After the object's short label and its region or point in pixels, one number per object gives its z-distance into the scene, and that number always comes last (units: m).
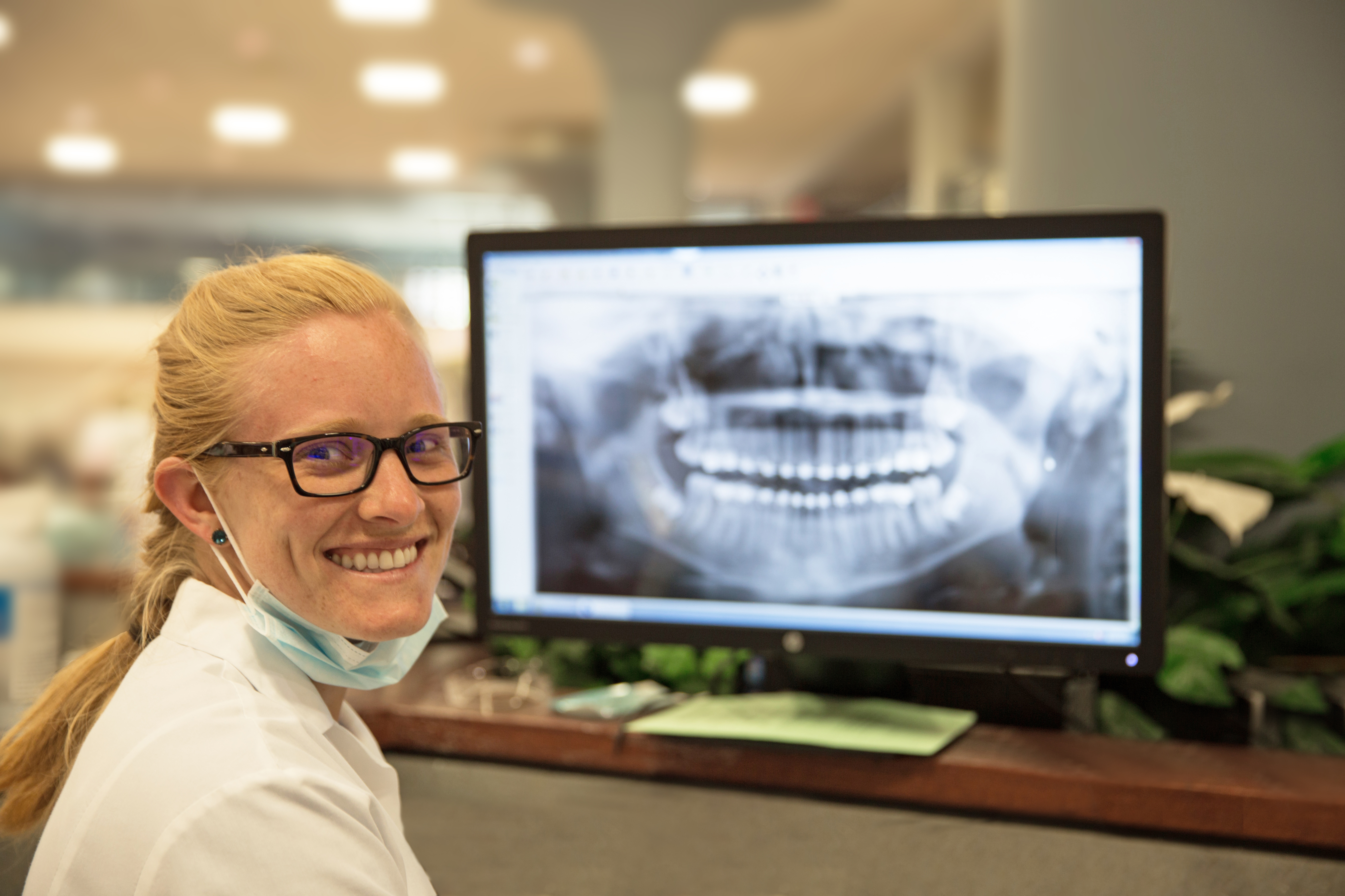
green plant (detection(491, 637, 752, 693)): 1.26
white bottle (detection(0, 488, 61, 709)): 1.66
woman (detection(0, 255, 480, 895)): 0.65
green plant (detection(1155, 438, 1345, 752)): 1.11
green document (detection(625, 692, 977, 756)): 1.04
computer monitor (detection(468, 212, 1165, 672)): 1.03
